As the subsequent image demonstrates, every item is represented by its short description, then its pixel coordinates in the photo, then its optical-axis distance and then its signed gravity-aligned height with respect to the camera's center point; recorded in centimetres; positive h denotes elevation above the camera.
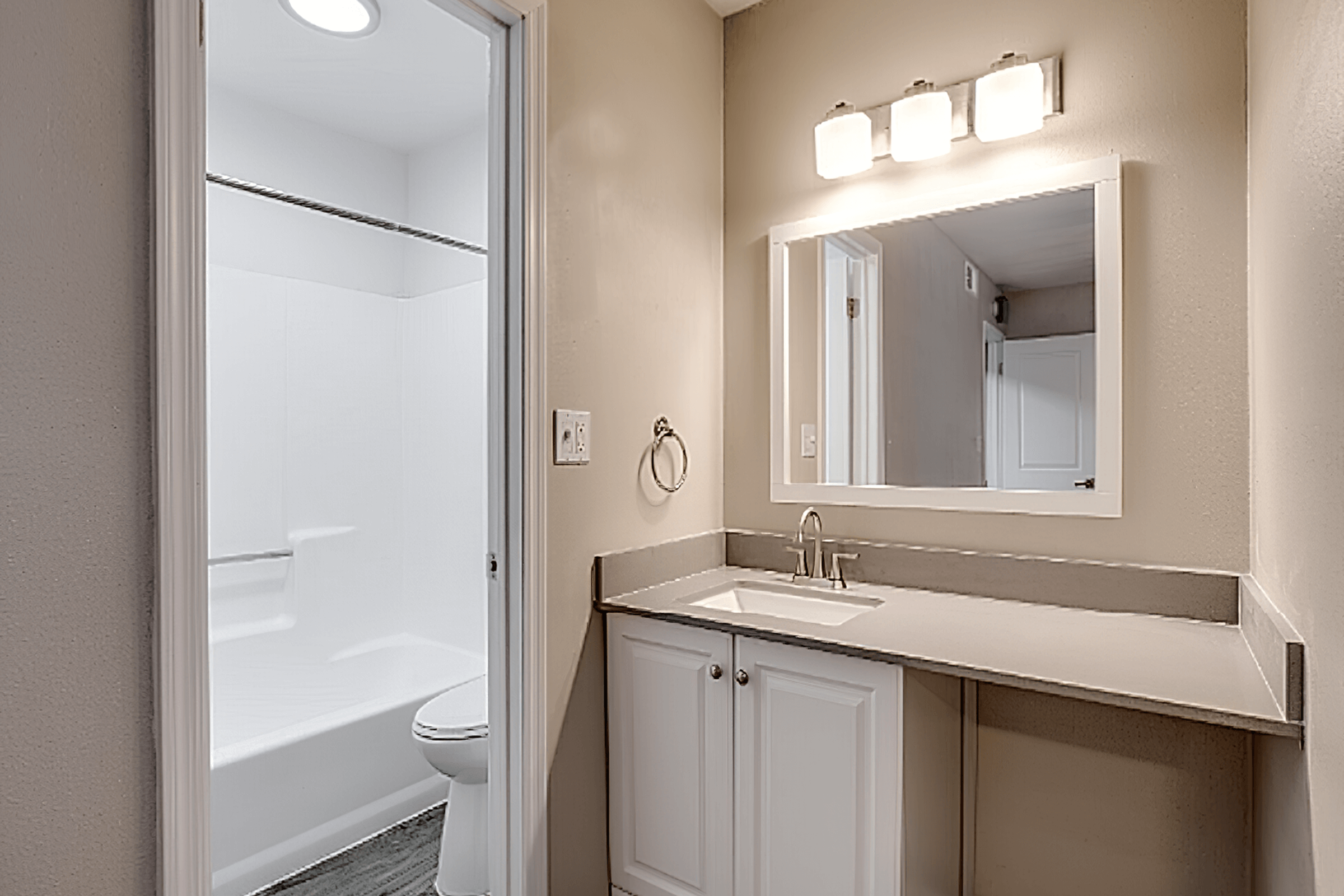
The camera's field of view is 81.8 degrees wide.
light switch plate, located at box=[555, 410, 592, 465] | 173 +2
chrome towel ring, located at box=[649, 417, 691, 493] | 201 +3
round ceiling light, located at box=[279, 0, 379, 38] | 218 +125
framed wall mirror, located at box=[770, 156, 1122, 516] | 171 +23
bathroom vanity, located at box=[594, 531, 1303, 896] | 134 -46
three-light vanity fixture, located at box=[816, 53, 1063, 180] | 172 +77
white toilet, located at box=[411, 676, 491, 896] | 201 -95
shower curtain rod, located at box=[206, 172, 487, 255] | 245 +82
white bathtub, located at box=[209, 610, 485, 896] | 208 -94
